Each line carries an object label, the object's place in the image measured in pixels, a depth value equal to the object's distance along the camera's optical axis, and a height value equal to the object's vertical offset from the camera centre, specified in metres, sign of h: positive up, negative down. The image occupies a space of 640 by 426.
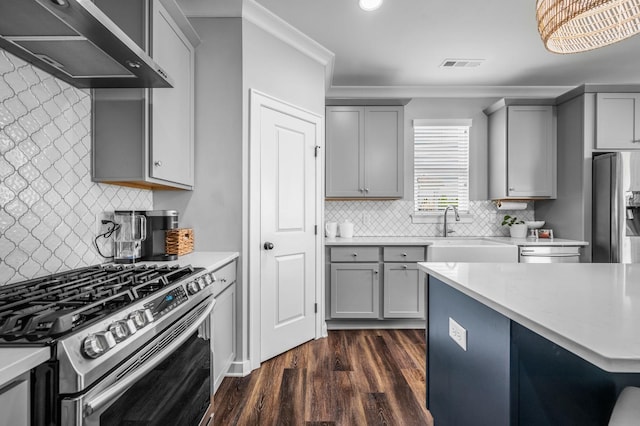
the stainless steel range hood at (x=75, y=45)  1.15 +0.64
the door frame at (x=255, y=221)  2.72 -0.07
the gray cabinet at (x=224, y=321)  2.22 -0.72
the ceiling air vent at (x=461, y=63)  3.64 +1.51
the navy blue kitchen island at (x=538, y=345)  0.87 -0.41
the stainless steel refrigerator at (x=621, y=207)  3.37 +0.05
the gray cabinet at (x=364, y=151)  3.99 +0.66
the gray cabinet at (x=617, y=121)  3.64 +0.91
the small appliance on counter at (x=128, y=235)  2.12 -0.14
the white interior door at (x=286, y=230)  2.86 -0.16
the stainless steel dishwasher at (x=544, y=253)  3.62 -0.41
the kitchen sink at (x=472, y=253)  3.62 -0.41
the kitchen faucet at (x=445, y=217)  4.29 -0.06
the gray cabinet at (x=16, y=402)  0.72 -0.39
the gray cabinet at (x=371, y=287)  3.67 -0.76
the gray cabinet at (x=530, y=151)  4.01 +0.67
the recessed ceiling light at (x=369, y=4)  2.62 +1.51
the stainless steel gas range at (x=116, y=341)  0.85 -0.38
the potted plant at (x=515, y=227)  4.11 -0.18
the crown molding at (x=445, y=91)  4.34 +1.44
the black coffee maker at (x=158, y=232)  2.28 -0.14
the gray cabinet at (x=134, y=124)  2.02 +0.49
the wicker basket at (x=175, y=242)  2.37 -0.20
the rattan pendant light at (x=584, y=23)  1.36 +0.76
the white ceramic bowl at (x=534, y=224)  4.15 -0.14
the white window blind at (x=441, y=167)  4.43 +0.54
